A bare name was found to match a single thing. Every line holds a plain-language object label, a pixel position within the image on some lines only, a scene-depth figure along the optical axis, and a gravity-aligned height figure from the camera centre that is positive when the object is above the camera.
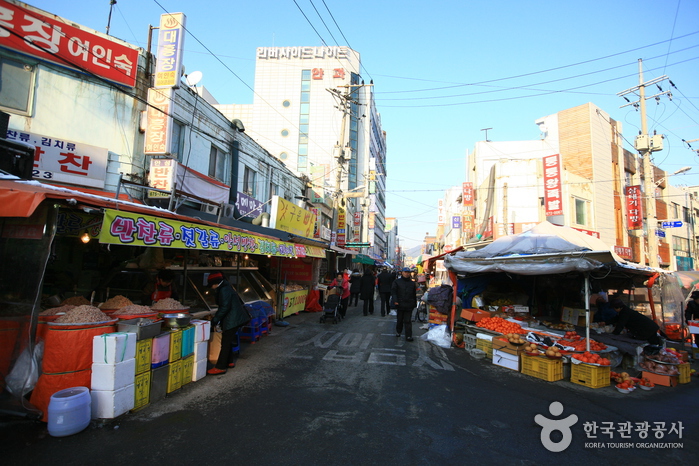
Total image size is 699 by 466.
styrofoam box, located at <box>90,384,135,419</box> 4.16 -1.73
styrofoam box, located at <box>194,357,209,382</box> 5.84 -1.84
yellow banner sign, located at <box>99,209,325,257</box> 4.62 +0.44
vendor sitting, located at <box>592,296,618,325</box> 9.68 -1.17
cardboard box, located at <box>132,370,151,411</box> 4.57 -1.74
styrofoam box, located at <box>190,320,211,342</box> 5.84 -1.17
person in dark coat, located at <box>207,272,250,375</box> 6.37 -0.99
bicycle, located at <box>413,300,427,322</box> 14.21 -1.90
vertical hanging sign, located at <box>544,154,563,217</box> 18.78 +4.63
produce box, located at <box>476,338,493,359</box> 8.10 -1.83
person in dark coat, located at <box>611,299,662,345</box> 7.69 -1.19
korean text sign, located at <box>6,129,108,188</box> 8.53 +2.54
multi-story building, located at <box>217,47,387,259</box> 40.12 +18.69
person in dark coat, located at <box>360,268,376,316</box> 14.80 -0.98
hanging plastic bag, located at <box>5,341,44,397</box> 4.10 -1.38
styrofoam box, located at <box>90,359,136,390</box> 4.18 -1.41
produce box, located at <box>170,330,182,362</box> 5.25 -1.29
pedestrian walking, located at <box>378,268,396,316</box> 14.88 -0.86
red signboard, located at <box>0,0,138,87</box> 8.31 +5.58
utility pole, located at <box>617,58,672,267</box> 17.67 +6.55
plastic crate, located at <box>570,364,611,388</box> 6.29 -1.91
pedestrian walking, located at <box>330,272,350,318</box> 13.19 -1.06
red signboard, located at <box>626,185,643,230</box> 22.08 +4.19
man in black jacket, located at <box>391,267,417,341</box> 9.51 -0.84
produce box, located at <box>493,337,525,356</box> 7.30 -1.66
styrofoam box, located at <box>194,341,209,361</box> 5.86 -1.52
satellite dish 11.96 +6.30
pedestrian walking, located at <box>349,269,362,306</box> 16.44 -0.87
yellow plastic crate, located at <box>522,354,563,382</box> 6.61 -1.89
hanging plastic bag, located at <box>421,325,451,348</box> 9.45 -1.94
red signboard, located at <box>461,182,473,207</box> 26.67 +5.68
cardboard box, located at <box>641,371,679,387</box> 6.67 -2.03
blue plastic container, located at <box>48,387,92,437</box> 3.76 -1.69
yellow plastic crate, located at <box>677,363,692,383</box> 6.99 -1.98
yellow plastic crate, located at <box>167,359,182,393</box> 5.20 -1.76
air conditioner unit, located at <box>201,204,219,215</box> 12.60 +1.93
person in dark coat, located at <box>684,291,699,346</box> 9.62 -1.00
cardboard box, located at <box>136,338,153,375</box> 4.59 -1.27
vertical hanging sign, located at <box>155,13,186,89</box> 9.91 +6.06
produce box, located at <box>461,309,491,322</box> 9.18 -1.22
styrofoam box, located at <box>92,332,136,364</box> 4.16 -1.07
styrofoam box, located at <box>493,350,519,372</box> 7.31 -1.94
